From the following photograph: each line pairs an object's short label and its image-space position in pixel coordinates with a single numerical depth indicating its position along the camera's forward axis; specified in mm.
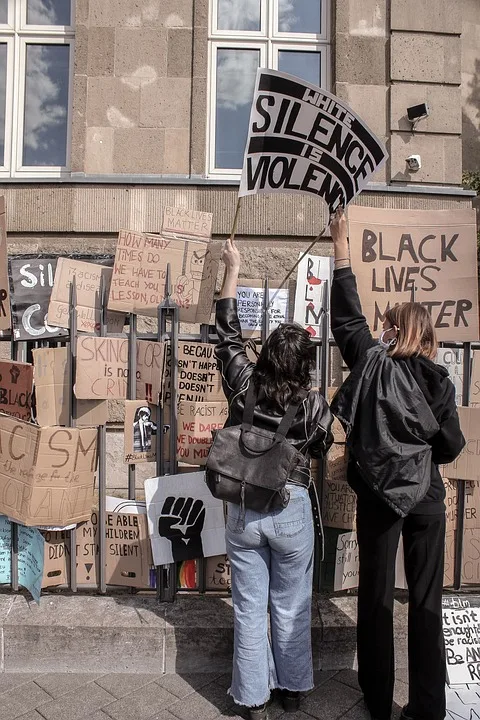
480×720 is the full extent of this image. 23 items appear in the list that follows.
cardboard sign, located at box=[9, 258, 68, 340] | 3125
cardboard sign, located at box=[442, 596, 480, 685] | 2795
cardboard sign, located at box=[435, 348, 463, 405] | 3236
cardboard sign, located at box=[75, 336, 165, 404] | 3031
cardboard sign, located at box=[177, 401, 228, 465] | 3113
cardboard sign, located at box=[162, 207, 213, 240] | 3145
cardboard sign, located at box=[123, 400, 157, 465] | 3064
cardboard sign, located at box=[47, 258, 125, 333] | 3092
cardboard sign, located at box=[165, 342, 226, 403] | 3123
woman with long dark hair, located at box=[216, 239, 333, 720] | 2389
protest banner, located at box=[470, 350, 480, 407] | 3188
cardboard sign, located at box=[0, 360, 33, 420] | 3059
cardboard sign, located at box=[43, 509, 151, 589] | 3164
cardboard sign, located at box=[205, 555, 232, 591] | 3207
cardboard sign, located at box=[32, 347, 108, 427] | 3078
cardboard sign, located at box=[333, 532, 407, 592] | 3146
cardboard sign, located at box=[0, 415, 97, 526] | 2984
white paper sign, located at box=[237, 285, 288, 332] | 3189
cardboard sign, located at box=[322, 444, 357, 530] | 3137
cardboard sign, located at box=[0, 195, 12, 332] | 3037
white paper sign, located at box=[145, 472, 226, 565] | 3102
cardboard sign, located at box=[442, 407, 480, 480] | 3107
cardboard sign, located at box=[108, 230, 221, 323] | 3088
